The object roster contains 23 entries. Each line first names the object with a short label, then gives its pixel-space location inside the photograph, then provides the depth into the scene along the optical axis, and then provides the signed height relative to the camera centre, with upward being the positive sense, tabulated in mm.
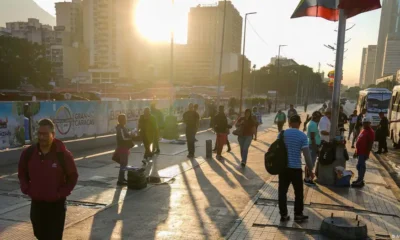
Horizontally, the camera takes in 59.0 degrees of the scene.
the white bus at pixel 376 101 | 25578 -883
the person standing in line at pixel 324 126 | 9453 -1069
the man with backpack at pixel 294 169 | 5609 -1339
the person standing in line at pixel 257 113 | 19361 -1601
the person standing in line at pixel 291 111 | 19139 -1393
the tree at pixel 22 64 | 61812 +1801
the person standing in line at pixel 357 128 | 15469 -1752
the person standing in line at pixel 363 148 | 8141 -1360
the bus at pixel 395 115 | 16747 -1342
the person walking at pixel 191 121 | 11930 -1359
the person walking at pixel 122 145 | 7961 -1511
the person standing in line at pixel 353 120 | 17297 -1591
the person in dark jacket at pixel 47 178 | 3512 -1037
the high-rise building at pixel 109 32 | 151000 +19607
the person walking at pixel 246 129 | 10445 -1337
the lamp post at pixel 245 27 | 32366 +5086
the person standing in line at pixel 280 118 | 17656 -1671
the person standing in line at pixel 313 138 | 8453 -1238
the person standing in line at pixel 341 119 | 15308 -1419
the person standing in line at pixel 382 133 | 14273 -1774
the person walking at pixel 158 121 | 12380 -1566
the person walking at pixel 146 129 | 10510 -1494
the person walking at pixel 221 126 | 11781 -1447
